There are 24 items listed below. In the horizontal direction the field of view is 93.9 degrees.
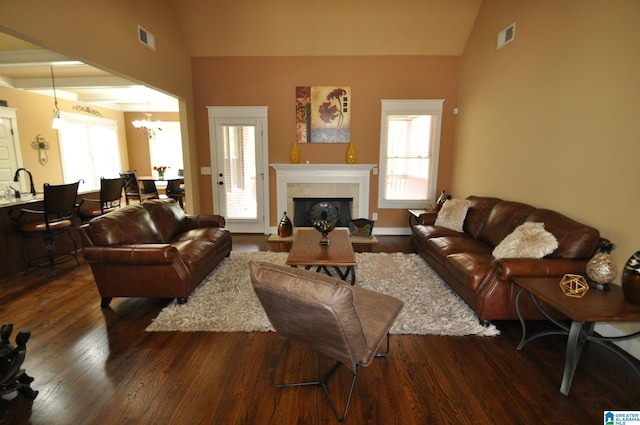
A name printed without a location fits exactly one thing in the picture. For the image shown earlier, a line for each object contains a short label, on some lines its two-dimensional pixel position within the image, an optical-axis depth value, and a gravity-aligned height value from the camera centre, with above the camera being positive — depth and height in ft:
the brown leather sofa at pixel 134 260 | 8.91 -3.00
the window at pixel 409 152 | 17.16 +0.73
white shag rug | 8.35 -4.43
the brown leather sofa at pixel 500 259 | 7.86 -2.86
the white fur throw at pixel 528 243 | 8.24 -2.20
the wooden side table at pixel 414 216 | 15.61 -2.81
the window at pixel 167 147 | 30.14 +1.53
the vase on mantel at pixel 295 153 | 17.24 +0.59
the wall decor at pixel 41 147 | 21.24 +0.98
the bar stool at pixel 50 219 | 11.62 -2.40
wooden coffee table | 9.27 -2.94
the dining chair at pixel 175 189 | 23.93 -2.13
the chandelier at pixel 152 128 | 28.31 +3.21
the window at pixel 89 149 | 23.86 +1.05
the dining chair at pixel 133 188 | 22.03 -1.93
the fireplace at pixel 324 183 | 17.51 -1.14
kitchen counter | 11.42 -1.58
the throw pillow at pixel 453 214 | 13.35 -2.25
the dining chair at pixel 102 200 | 14.55 -1.94
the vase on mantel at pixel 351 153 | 17.22 +0.62
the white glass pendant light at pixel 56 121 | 18.19 +2.41
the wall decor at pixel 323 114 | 16.97 +2.82
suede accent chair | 4.73 -2.61
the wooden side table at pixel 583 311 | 5.66 -2.77
